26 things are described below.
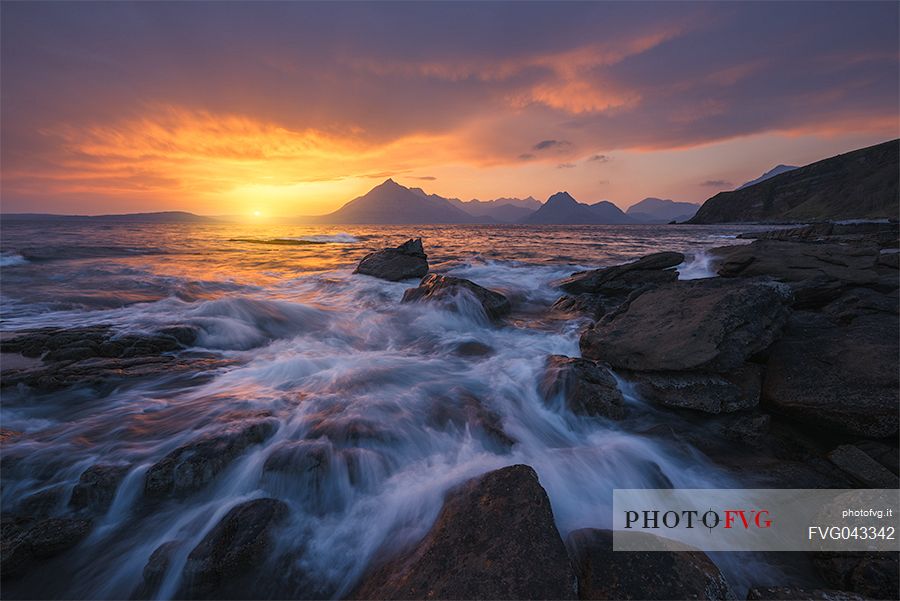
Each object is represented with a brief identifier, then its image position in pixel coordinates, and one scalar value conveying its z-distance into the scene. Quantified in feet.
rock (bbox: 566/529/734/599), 7.41
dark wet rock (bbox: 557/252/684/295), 38.68
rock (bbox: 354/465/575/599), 7.48
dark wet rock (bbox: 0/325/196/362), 22.53
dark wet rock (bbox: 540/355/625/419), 16.92
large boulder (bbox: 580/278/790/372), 17.01
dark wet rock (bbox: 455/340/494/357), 26.17
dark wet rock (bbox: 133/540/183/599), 9.60
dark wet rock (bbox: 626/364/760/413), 15.75
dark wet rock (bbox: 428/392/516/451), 15.90
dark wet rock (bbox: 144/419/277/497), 12.28
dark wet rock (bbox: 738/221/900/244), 80.25
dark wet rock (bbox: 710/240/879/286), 27.66
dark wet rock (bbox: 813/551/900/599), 8.38
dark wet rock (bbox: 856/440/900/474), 12.27
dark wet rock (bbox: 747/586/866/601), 7.63
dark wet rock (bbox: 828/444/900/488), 11.52
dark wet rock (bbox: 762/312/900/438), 13.61
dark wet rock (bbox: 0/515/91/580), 9.50
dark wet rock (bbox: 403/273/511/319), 34.55
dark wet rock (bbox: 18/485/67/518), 11.46
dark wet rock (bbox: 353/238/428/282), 55.31
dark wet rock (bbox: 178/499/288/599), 9.36
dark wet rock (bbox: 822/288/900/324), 20.23
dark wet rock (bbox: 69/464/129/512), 11.73
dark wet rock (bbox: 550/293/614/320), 33.45
